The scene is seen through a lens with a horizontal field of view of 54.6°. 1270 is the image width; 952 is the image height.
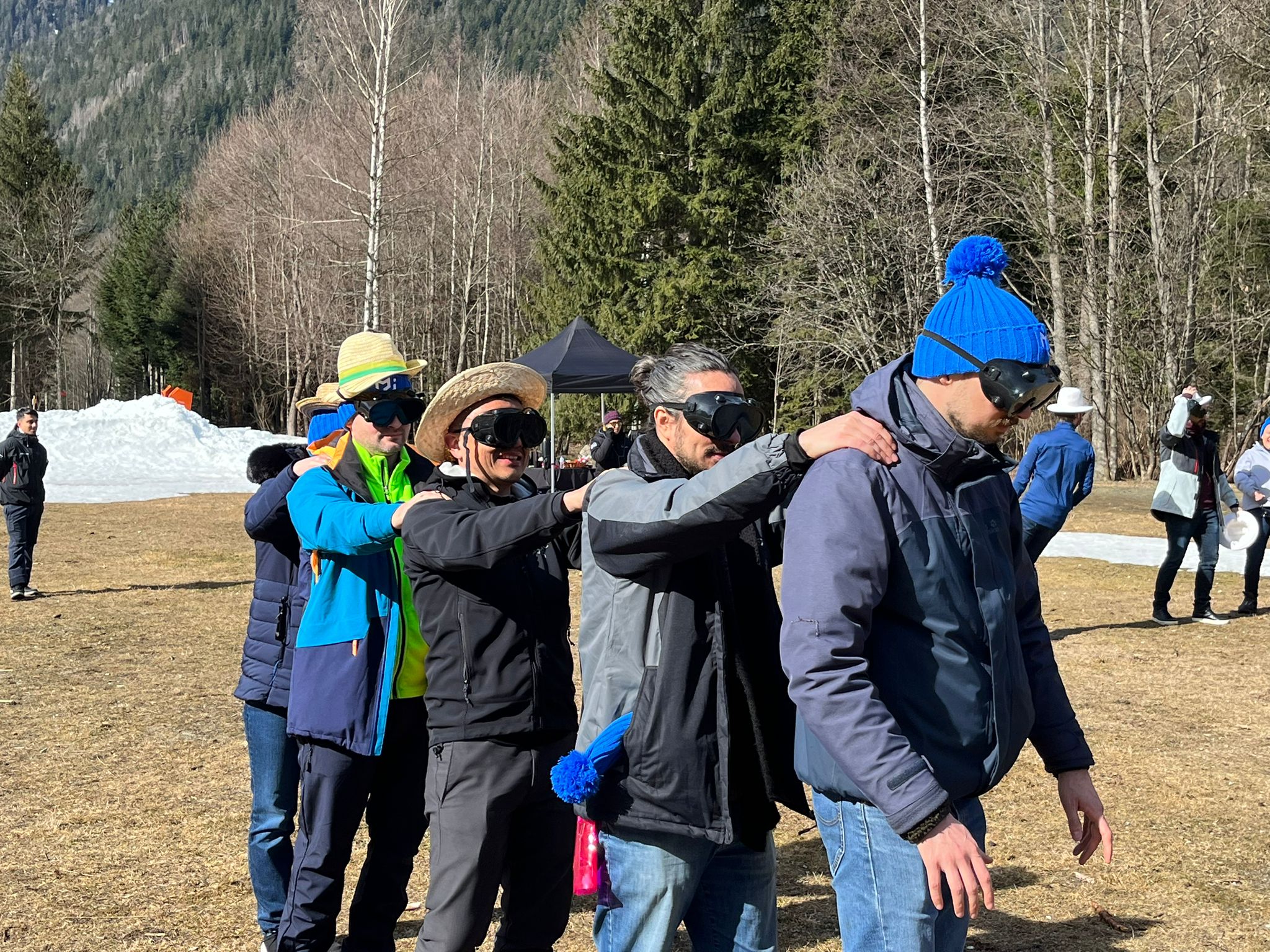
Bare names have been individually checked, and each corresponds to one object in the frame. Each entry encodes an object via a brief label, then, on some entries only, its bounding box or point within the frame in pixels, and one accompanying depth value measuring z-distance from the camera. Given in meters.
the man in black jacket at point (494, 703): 2.96
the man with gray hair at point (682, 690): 2.47
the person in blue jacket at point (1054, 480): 8.52
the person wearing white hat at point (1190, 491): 10.23
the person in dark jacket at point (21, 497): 11.99
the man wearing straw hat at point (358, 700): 3.39
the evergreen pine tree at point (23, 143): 55.88
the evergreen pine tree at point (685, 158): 33.25
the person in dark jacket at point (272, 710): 3.85
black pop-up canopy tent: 18.64
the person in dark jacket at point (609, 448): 11.78
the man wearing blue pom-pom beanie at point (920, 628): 2.08
